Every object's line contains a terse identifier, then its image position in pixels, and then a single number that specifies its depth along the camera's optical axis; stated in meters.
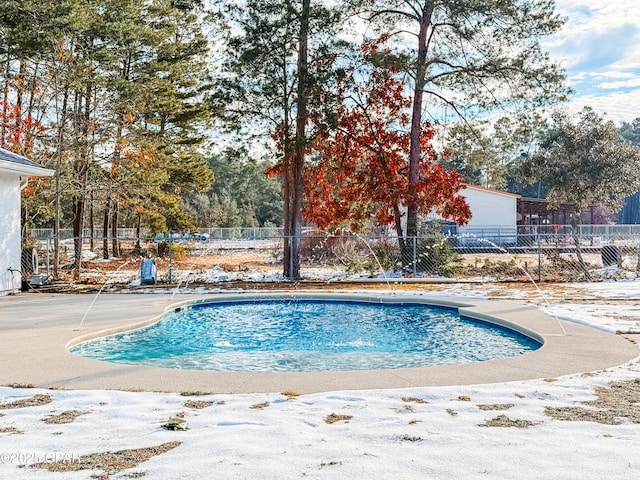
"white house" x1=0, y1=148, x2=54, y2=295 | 12.00
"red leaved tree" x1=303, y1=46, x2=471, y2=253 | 15.68
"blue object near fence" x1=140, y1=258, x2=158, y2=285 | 13.70
